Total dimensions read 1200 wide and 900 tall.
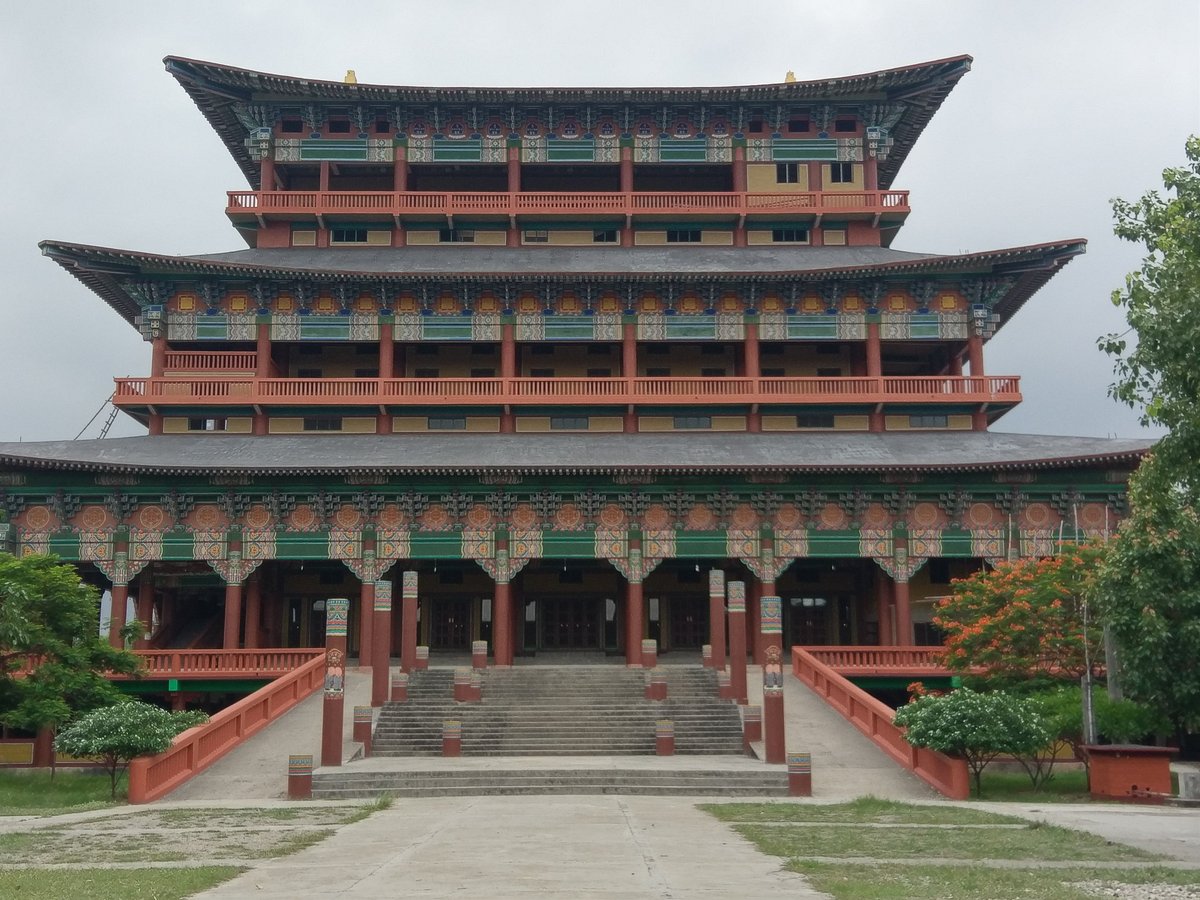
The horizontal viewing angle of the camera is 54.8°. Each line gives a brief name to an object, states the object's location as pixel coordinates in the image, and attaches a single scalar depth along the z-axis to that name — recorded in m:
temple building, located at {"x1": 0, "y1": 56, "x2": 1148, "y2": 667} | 35.19
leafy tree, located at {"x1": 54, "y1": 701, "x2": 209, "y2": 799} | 22.20
